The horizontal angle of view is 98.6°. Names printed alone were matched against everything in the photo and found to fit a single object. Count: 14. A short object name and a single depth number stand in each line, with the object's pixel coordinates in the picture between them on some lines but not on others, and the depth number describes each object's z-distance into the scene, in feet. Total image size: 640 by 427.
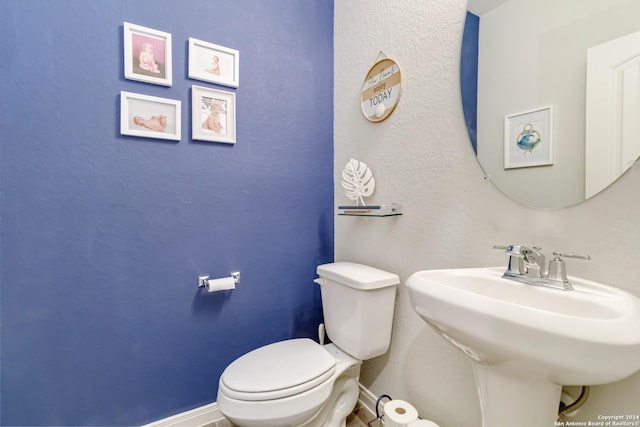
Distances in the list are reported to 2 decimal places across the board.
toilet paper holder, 4.27
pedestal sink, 1.59
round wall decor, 4.04
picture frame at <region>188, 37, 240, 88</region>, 4.11
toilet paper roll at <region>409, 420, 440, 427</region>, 3.04
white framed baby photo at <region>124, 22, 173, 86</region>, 3.70
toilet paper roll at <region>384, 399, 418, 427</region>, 3.13
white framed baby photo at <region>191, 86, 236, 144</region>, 4.15
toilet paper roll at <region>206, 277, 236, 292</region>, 4.17
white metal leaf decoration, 4.42
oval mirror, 2.18
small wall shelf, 3.97
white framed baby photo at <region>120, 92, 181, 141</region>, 3.71
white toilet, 3.14
